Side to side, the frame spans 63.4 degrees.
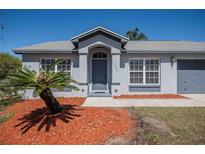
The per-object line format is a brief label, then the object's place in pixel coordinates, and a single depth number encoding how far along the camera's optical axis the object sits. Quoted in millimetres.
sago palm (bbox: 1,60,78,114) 6295
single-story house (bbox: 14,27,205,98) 12047
